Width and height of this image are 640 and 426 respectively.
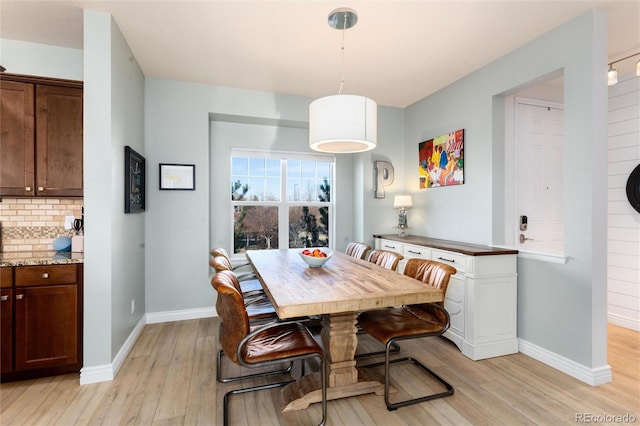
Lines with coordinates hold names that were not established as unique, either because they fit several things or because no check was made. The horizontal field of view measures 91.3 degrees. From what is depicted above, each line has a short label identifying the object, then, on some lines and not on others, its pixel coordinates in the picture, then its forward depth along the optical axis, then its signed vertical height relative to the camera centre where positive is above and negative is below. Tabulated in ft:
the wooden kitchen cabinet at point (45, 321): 7.57 -2.70
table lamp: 13.85 +0.29
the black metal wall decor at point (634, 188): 10.90 +0.87
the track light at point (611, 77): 8.62 +3.76
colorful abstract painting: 11.76 +2.12
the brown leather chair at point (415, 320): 6.86 -2.63
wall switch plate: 9.52 -0.30
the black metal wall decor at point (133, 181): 9.27 +1.02
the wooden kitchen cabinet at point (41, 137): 8.45 +2.09
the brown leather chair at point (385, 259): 9.05 -1.41
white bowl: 8.61 -1.32
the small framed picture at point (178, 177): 11.96 +1.38
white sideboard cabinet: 9.15 -2.67
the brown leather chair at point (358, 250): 11.02 -1.38
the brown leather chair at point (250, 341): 5.59 -2.60
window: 14.26 +0.62
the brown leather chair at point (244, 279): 7.64 -2.46
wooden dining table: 5.79 -1.64
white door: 11.03 +1.32
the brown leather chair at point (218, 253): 9.39 -1.23
